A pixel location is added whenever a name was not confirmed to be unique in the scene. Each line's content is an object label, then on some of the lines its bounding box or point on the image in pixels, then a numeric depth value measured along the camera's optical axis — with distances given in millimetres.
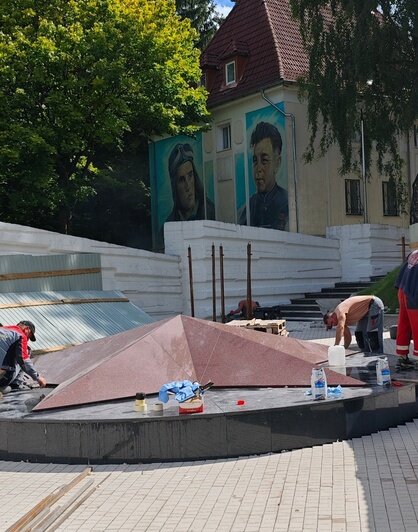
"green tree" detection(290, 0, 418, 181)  21547
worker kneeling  8773
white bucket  9359
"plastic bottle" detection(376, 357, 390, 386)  8008
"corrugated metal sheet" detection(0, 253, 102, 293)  14766
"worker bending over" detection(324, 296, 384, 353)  10258
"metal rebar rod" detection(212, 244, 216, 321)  19109
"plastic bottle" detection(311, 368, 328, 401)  7211
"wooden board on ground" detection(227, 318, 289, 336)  14828
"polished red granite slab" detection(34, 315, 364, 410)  8000
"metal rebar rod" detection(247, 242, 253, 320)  19141
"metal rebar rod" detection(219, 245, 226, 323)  18766
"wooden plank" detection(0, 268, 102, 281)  14654
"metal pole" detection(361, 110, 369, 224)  23962
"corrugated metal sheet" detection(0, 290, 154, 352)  13156
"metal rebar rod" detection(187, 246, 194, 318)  19453
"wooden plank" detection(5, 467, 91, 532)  4609
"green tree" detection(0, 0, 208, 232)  22547
